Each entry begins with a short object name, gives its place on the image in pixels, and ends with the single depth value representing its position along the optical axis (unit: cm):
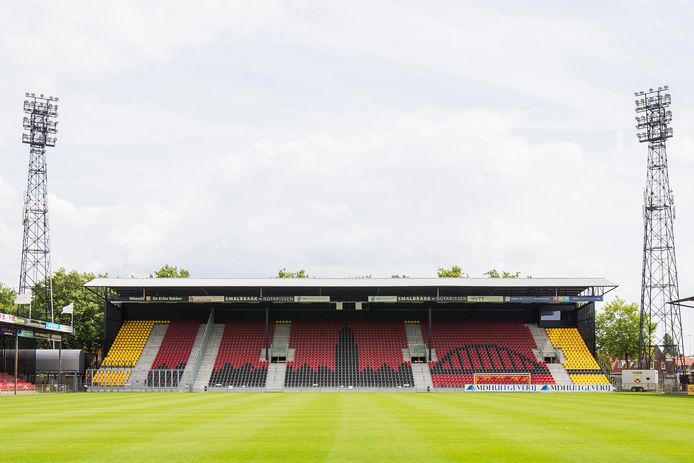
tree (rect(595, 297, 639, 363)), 9750
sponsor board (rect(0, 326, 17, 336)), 6050
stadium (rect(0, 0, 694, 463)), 4925
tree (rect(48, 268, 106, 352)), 8469
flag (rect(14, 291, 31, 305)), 5994
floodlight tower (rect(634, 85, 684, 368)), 7294
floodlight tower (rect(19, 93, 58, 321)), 7225
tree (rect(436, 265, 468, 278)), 10138
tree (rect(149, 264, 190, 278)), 10025
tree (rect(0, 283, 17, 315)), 8769
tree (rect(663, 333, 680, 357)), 7069
